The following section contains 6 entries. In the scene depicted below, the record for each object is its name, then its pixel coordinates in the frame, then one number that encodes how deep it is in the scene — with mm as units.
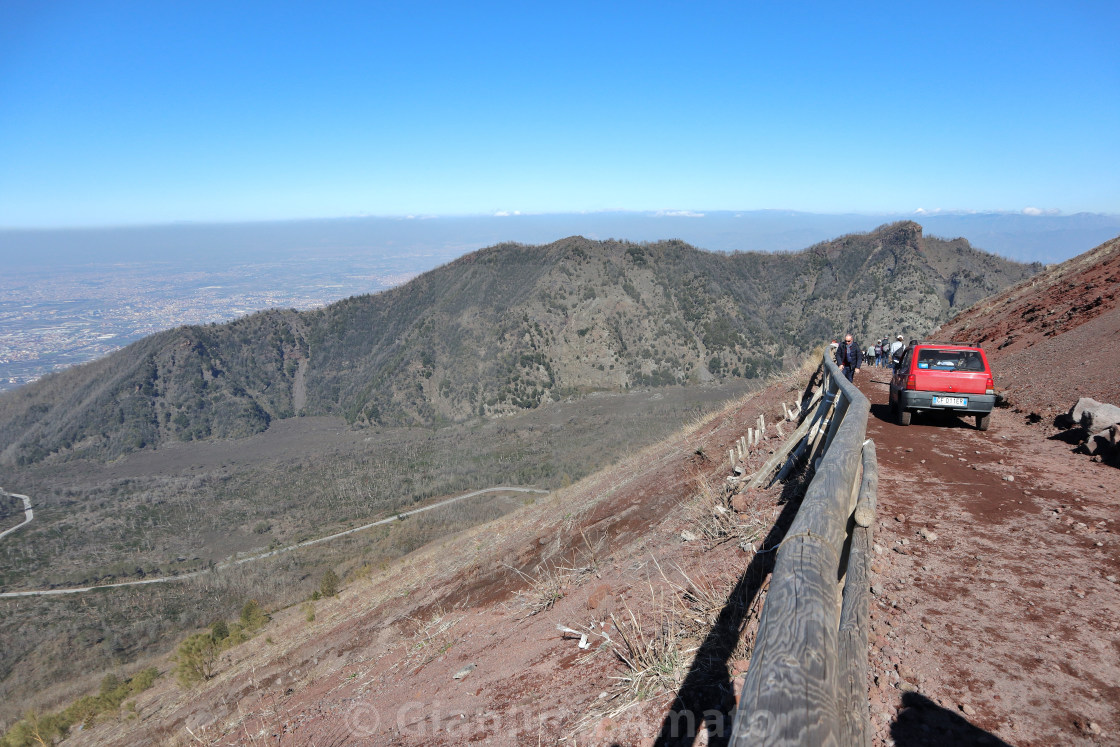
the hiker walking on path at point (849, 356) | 12594
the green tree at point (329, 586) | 21203
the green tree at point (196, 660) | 15238
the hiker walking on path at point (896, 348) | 15241
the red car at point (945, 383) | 8352
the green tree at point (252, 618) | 20453
